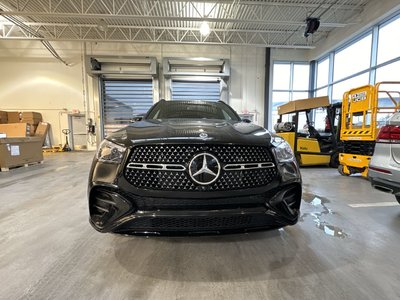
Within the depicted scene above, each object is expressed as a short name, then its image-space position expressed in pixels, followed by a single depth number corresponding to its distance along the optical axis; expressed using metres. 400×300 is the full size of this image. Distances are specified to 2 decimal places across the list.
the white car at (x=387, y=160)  1.76
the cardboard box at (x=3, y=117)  8.94
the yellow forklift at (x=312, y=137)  5.05
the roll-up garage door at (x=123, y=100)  9.70
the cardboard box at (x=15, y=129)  7.00
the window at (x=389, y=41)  6.25
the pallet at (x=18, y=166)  4.73
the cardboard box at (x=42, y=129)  9.38
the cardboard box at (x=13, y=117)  9.22
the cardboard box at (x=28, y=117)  9.10
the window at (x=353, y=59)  7.34
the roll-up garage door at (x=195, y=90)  9.63
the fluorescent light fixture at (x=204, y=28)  6.40
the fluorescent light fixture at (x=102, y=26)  7.16
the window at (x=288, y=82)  10.34
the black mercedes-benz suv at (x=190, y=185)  1.13
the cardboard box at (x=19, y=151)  4.70
